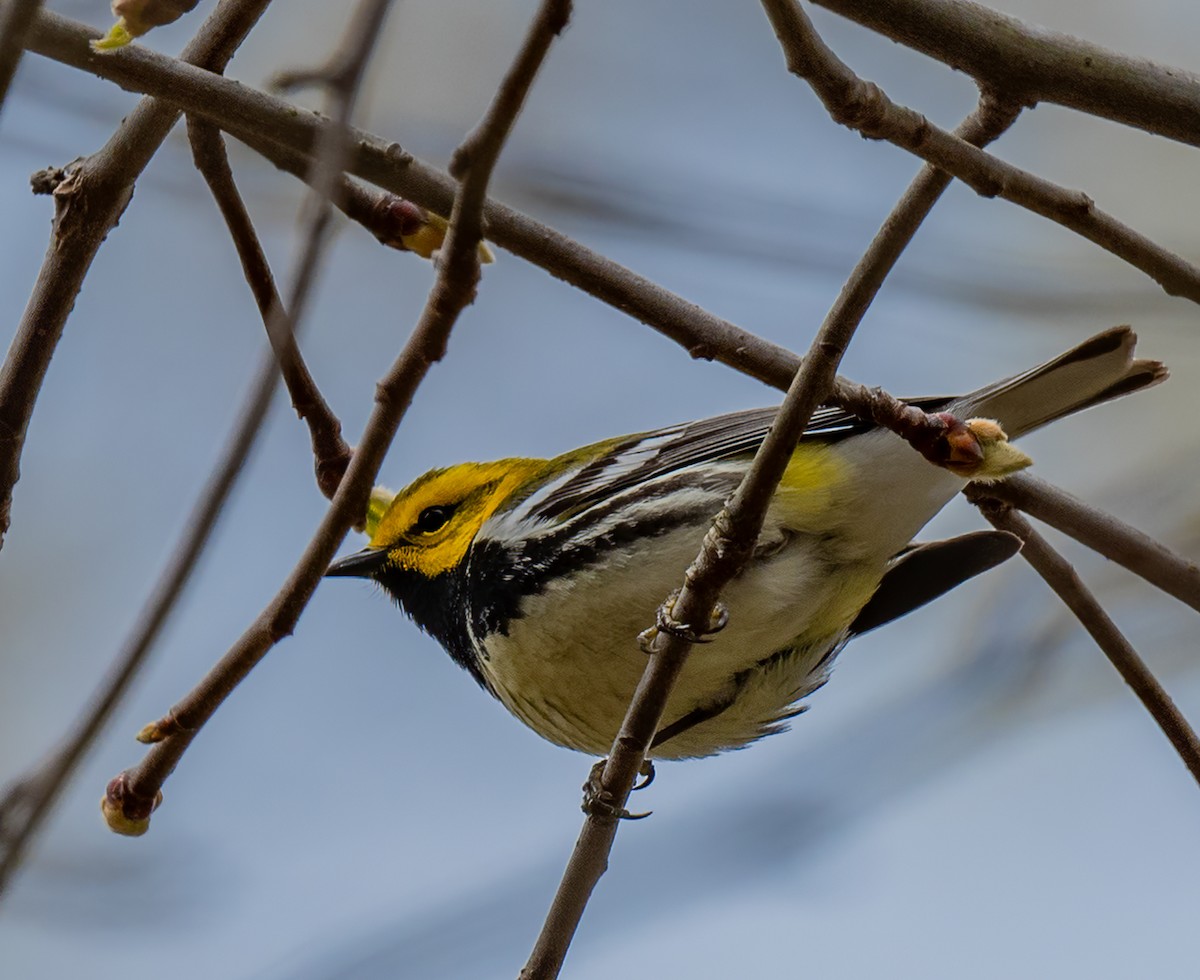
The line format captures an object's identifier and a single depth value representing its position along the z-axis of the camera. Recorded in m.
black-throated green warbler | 6.29
